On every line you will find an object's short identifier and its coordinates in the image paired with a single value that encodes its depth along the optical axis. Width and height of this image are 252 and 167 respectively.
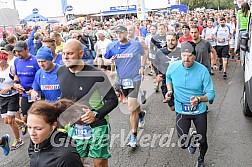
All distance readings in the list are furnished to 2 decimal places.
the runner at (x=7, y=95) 5.58
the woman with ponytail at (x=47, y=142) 2.29
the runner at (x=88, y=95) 3.41
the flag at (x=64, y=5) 26.97
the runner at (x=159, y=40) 7.86
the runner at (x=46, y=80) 4.48
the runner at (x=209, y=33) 11.15
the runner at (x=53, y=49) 5.52
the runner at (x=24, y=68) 5.43
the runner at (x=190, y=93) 4.10
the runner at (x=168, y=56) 6.03
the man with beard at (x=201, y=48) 6.43
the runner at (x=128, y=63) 5.54
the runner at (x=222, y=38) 10.66
